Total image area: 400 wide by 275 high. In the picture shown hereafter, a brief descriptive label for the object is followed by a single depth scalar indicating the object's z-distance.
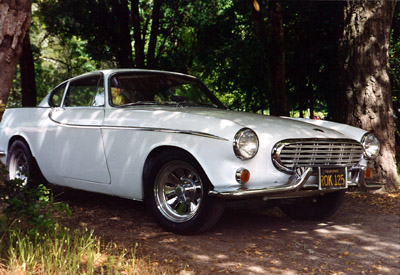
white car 4.27
